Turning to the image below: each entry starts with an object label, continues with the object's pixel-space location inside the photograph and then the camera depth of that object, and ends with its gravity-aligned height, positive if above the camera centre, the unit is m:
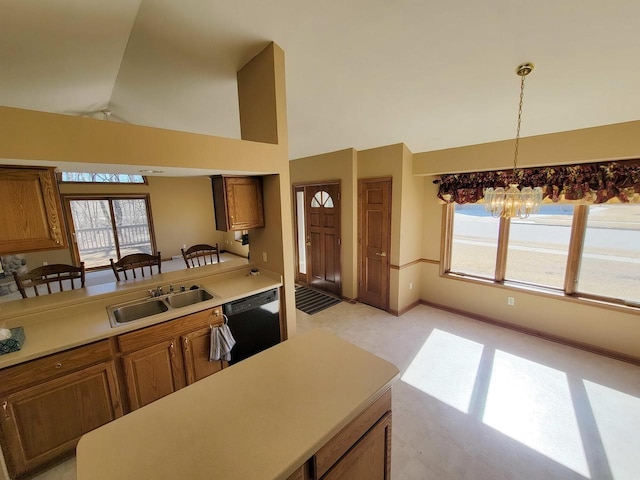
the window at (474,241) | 3.71 -0.66
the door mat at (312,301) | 4.29 -1.74
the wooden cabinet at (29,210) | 1.62 -0.02
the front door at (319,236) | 4.57 -0.66
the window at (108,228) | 6.20 -0.55
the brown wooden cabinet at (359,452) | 1.00 -1.05
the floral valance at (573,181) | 2.58 +0.14
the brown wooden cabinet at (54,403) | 1.57 -1.26
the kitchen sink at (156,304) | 2.19 -0.88
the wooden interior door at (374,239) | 3.95 -0.64
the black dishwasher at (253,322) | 2.40 -1.15
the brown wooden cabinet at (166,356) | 1.91 -1.16
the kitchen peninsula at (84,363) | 1.60 -1.07
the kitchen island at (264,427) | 0.85 -0.84
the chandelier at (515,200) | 1.91 -0.04
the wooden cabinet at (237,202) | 2.52 +0.00
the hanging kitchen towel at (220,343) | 2.21 -1.18
